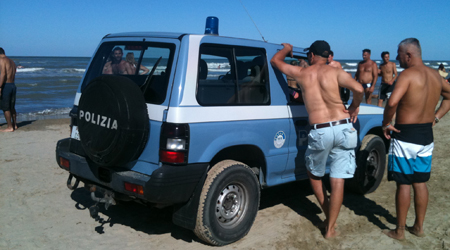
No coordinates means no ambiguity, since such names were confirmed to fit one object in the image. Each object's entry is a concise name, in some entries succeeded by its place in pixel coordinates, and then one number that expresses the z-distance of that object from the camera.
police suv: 3.16
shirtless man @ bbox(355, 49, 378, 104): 10.03
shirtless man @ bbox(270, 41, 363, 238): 3.73
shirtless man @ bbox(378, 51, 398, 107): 10.65
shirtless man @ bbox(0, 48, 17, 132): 8.55
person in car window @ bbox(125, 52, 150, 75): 3.86
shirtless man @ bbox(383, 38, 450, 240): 3.73
